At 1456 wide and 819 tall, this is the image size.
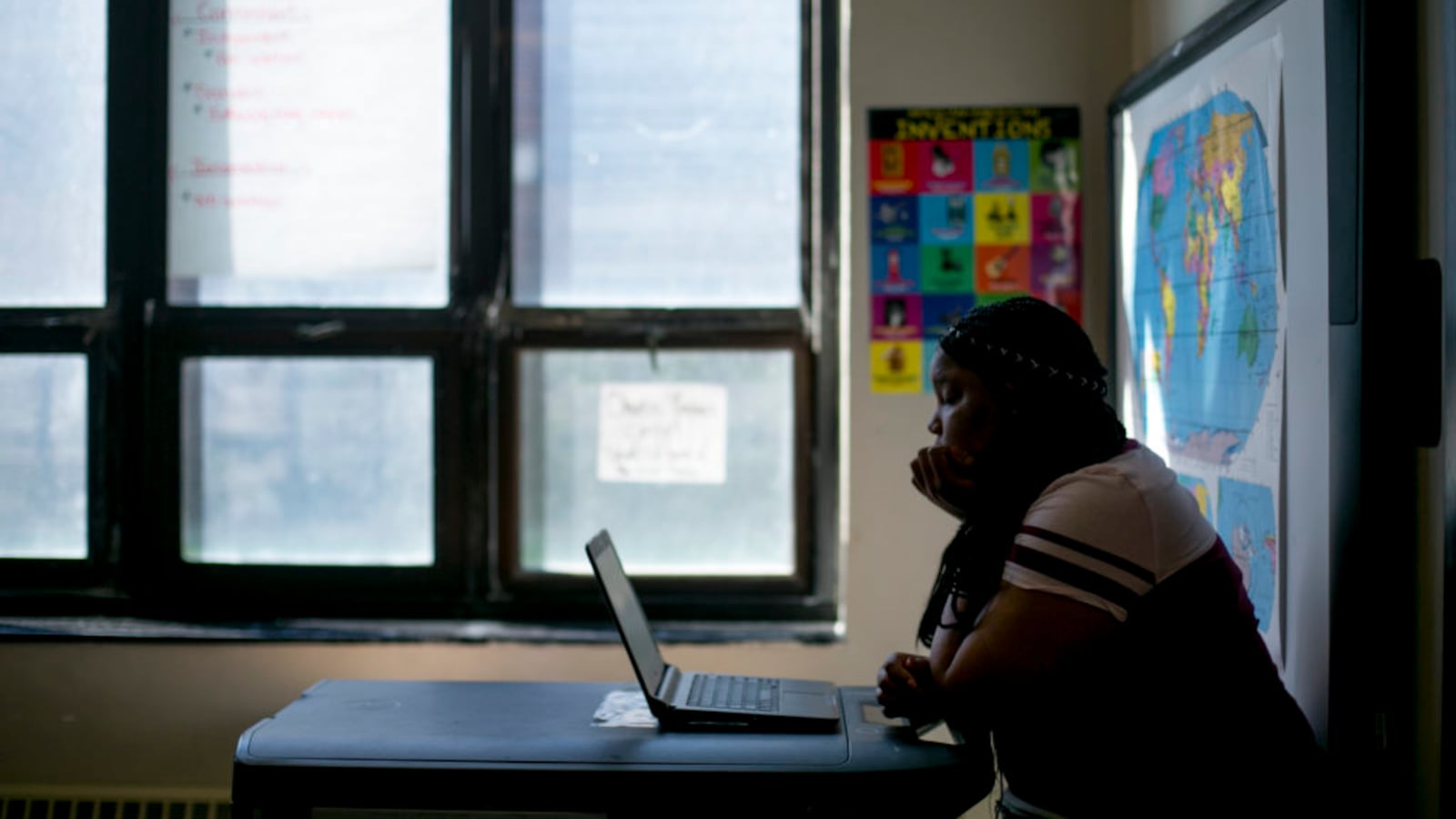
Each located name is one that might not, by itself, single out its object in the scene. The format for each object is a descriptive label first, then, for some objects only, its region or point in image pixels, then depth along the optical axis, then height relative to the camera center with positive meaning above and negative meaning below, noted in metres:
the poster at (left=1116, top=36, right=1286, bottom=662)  1.59 +0.18
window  2.53 +0.24
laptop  1.59 -0.38
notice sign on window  2.54 -0.02
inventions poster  2.42 +0.41
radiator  2.45 -0.77
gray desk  1.42 -0.41
